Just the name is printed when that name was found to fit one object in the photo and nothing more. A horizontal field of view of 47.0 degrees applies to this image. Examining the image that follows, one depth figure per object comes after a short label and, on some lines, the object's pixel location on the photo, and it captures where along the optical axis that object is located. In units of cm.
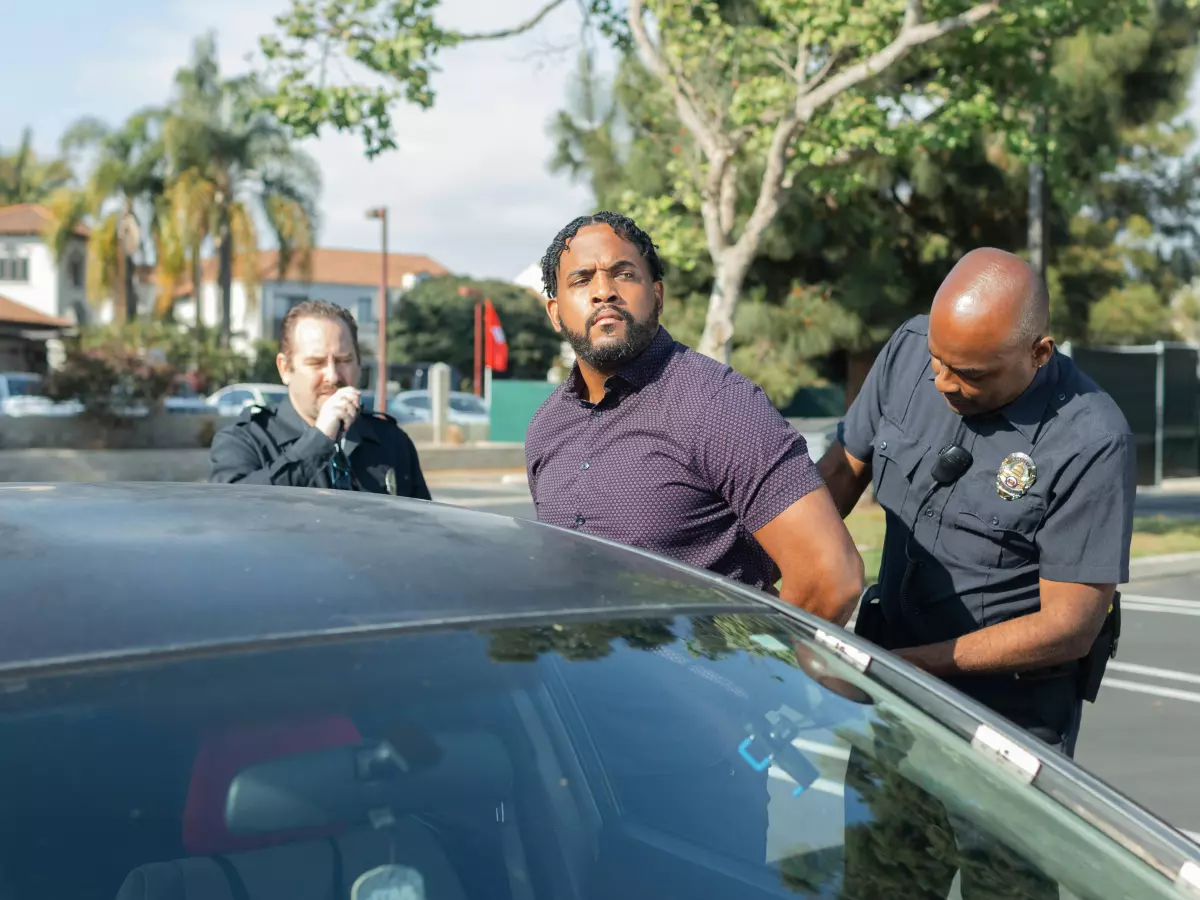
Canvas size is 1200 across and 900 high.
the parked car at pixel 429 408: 3369
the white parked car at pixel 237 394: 3269
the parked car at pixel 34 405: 2208
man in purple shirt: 254
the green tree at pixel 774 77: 1222
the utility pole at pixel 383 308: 2689
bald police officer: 253
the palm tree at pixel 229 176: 3619
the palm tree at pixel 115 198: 3656
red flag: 3397
